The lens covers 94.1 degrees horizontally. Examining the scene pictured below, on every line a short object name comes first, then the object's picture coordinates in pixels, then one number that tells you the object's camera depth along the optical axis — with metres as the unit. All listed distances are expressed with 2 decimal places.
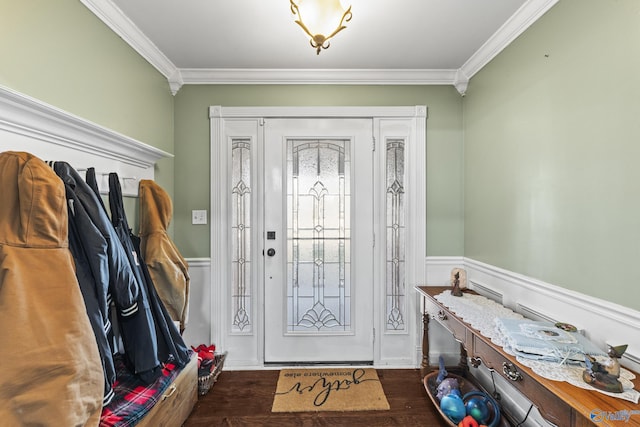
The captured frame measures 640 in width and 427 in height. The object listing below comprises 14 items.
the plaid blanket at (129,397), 1.27
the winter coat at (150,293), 1.57
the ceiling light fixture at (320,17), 1.27
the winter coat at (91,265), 1.20
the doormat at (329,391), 1.97
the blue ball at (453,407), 1.73
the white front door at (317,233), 2.46
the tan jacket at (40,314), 0.90
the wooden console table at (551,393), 0.93
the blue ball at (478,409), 1.69
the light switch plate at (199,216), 2.46
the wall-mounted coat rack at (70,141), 1.14
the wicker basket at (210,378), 2.07
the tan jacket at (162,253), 1.87
